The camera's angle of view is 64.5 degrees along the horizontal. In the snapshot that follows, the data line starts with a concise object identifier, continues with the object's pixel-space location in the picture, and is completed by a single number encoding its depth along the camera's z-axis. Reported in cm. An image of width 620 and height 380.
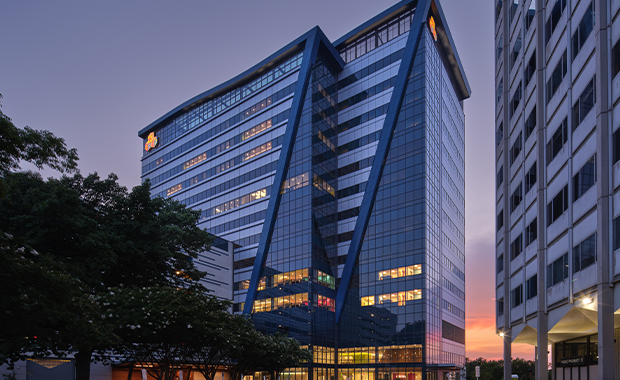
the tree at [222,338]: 2888
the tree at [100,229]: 3047
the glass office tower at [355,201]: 7962
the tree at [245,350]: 3341
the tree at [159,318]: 2595
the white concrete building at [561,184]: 2216
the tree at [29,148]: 1421
